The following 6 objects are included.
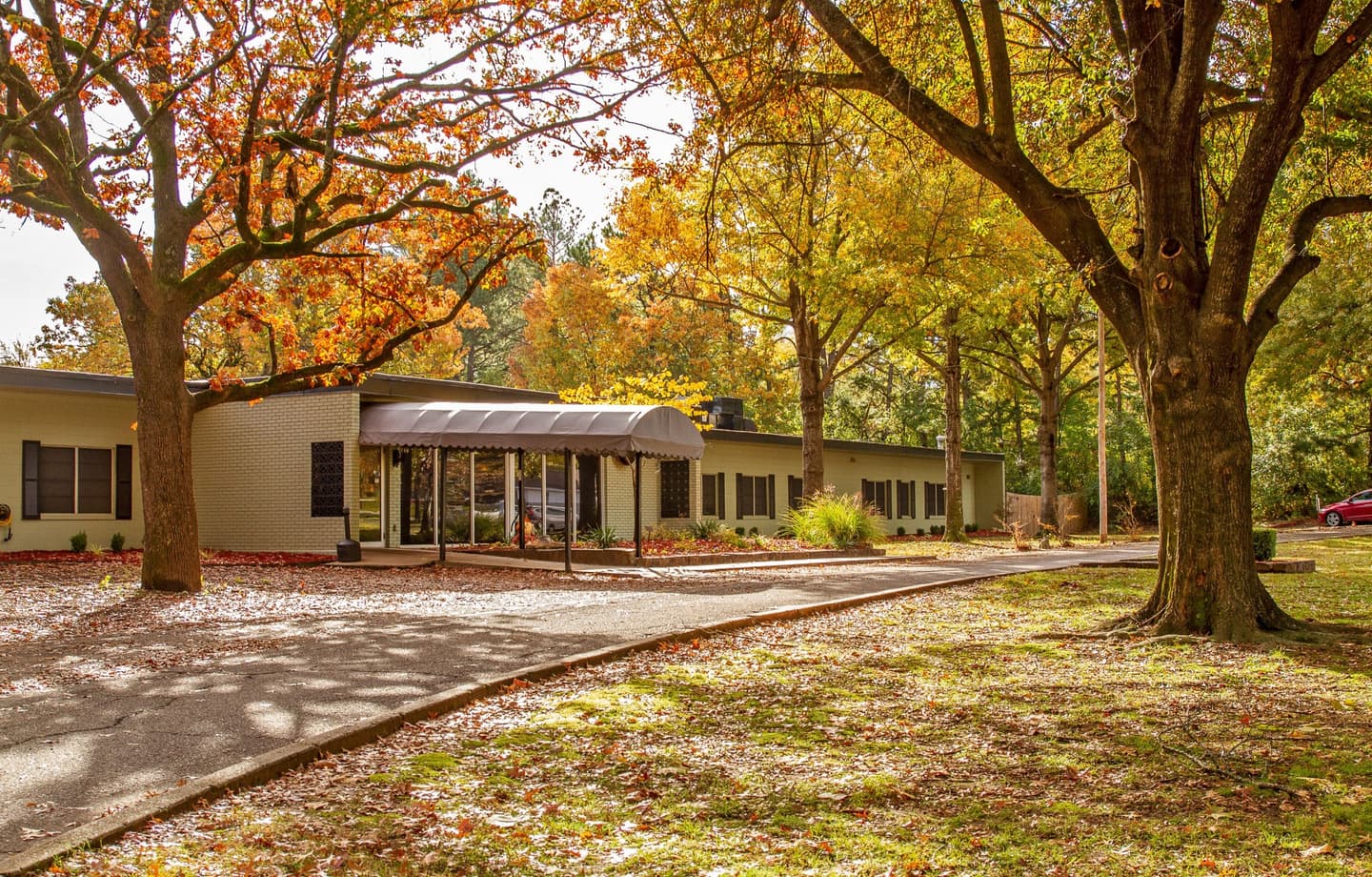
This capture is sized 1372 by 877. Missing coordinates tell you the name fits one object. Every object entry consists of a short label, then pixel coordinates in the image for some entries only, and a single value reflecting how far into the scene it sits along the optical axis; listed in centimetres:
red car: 3906
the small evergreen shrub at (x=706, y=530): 2533
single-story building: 2055
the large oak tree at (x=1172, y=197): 905
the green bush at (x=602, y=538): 2269
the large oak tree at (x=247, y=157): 1360
